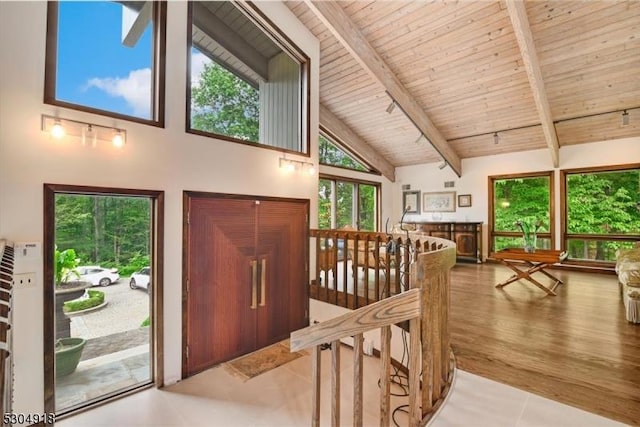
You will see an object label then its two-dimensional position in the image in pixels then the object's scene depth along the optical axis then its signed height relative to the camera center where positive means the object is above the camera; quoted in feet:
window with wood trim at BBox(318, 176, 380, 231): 22.82 +0.90
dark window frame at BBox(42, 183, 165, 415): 8.19 -2.02
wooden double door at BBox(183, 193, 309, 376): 11.22 -2.55
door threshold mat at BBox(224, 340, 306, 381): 11.31 -5.94
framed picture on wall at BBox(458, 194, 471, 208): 24.58 +1.15
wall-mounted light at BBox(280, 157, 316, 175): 14.44 +2.42
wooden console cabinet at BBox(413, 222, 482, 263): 22.70 -1.61
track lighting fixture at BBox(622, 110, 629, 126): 15.95 +5.13
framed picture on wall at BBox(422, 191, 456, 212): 25.46 +1.12
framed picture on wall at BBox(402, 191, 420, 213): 27.25 +1.32
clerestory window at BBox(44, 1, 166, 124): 8.57 +4.94
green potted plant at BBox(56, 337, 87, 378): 8.75 -4.15
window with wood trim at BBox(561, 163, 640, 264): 18.72 +0.20
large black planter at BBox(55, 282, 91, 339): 8.73 -2.50
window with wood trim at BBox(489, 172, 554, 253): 21.43 +0.55
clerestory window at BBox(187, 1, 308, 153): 11.80 +6.08
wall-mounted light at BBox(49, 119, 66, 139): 8.17 +2.33
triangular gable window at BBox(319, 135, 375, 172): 23.00 +4.66
